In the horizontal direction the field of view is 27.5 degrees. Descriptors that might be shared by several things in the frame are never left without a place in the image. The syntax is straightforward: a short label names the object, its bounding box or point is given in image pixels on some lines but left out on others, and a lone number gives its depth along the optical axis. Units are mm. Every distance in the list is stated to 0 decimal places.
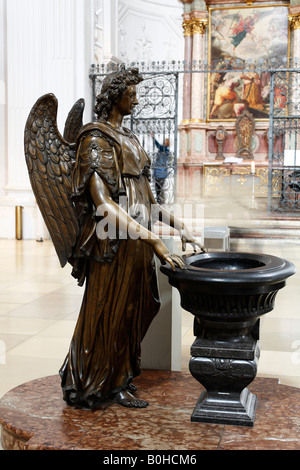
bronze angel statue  3078
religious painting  17469
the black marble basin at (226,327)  2885
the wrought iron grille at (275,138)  13141
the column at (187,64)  17312
